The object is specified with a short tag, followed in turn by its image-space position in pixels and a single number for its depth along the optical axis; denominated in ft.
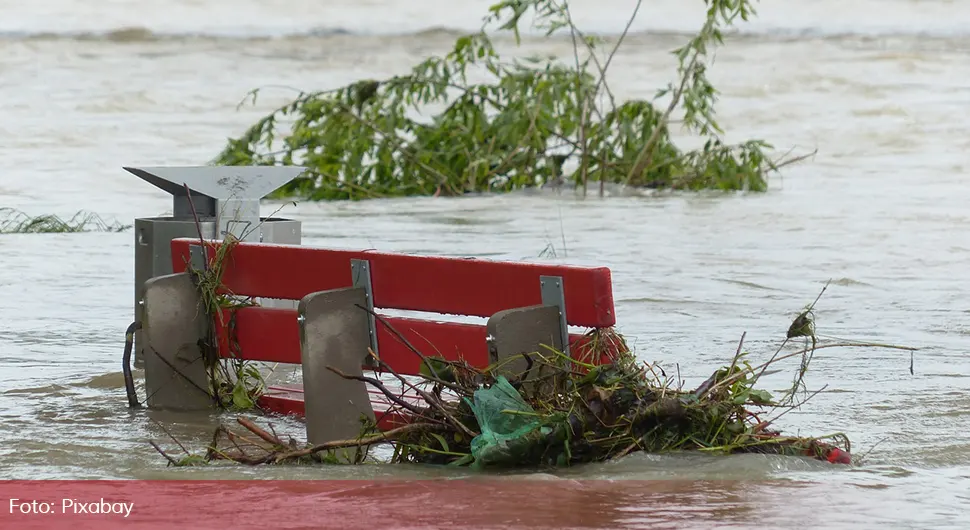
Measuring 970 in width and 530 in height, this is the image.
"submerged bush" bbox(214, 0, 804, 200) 96.12
